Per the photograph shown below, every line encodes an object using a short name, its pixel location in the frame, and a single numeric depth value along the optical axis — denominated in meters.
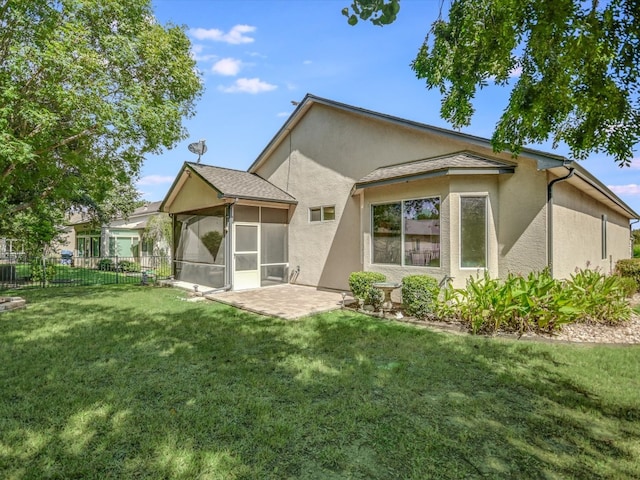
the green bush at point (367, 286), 9.85
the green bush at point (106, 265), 25.92
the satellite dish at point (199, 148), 17.38
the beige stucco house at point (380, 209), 9.15
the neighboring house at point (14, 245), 21.75
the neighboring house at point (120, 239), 29.55
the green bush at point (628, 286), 11.80
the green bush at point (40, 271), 16.19
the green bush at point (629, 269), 14.49
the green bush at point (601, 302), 7.80
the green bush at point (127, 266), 23.84
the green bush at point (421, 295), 8.71
